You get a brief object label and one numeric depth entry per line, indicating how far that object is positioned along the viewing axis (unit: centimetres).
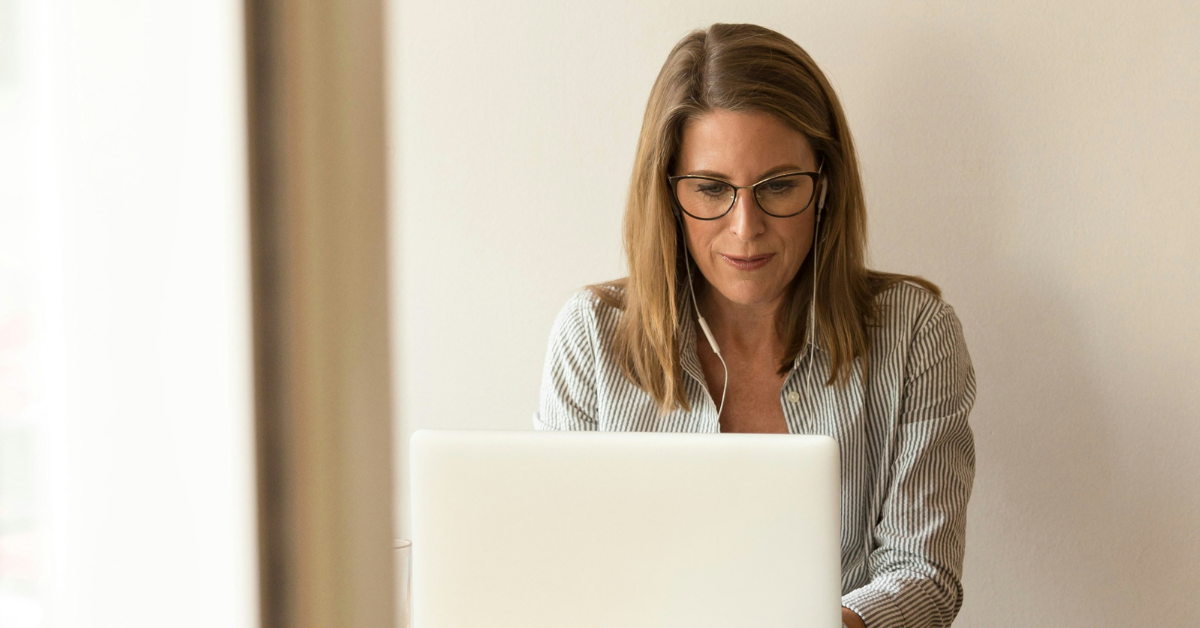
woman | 233
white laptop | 198
